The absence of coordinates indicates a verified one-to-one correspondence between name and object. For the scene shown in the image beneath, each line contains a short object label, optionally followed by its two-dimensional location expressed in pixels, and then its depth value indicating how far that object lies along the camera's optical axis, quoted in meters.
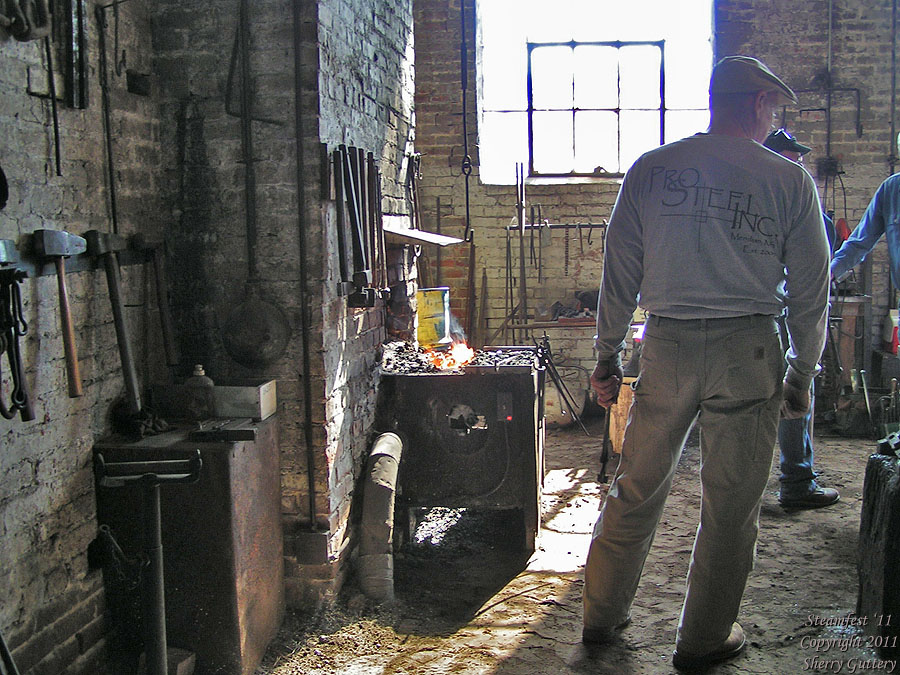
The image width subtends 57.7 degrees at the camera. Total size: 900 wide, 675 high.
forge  4.29
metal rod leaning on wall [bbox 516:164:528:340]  6.62
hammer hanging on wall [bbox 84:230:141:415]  2.89
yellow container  4.85
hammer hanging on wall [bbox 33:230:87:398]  2.62
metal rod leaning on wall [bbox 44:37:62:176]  2.69
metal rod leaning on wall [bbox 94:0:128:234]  2.98
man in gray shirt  2.72
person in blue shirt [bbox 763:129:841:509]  4.70
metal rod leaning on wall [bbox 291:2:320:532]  3.31
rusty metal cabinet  2.94
